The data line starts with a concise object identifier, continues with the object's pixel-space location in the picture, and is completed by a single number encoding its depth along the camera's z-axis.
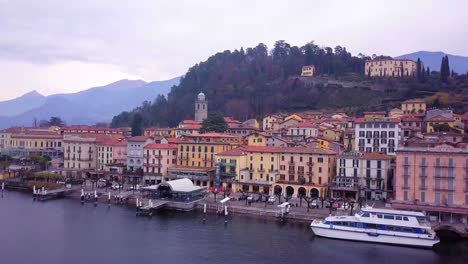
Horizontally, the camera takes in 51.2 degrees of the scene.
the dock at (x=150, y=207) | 56.19
